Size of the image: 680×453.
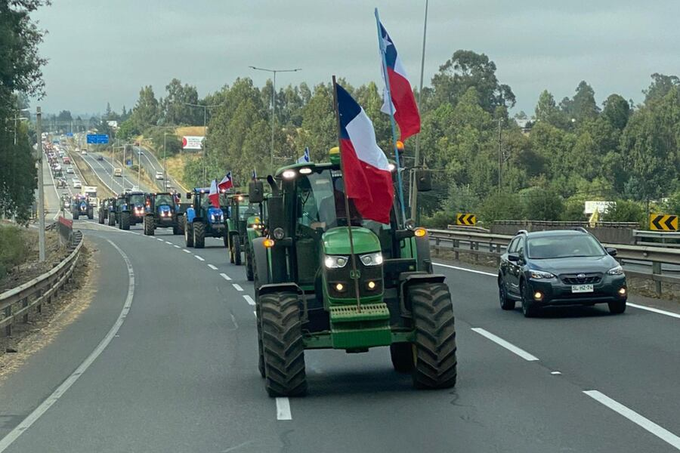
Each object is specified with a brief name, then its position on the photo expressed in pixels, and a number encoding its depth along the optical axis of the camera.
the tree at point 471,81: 195.12
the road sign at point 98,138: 168.00
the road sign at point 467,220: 50.32
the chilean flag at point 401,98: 23.03
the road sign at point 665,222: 39.41
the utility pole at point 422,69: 43.31
